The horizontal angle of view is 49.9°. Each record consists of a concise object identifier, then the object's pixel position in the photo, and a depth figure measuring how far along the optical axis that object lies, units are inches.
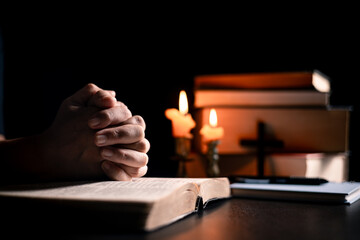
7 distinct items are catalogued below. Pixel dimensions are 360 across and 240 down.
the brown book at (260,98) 46.1
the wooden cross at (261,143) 43.1
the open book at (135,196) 17.0
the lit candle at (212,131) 40.5
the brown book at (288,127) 46.3
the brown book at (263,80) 46.1
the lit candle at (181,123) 40.9
